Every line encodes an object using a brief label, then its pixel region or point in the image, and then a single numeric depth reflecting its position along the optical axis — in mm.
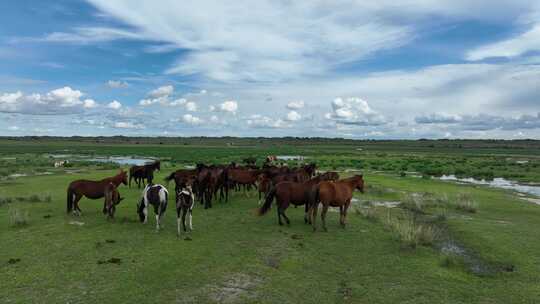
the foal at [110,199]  12055
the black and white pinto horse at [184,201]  10412
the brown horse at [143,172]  20406
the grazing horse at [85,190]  12453
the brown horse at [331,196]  11344
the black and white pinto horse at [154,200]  10914
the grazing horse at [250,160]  28369
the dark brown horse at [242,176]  17453
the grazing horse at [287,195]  12084
